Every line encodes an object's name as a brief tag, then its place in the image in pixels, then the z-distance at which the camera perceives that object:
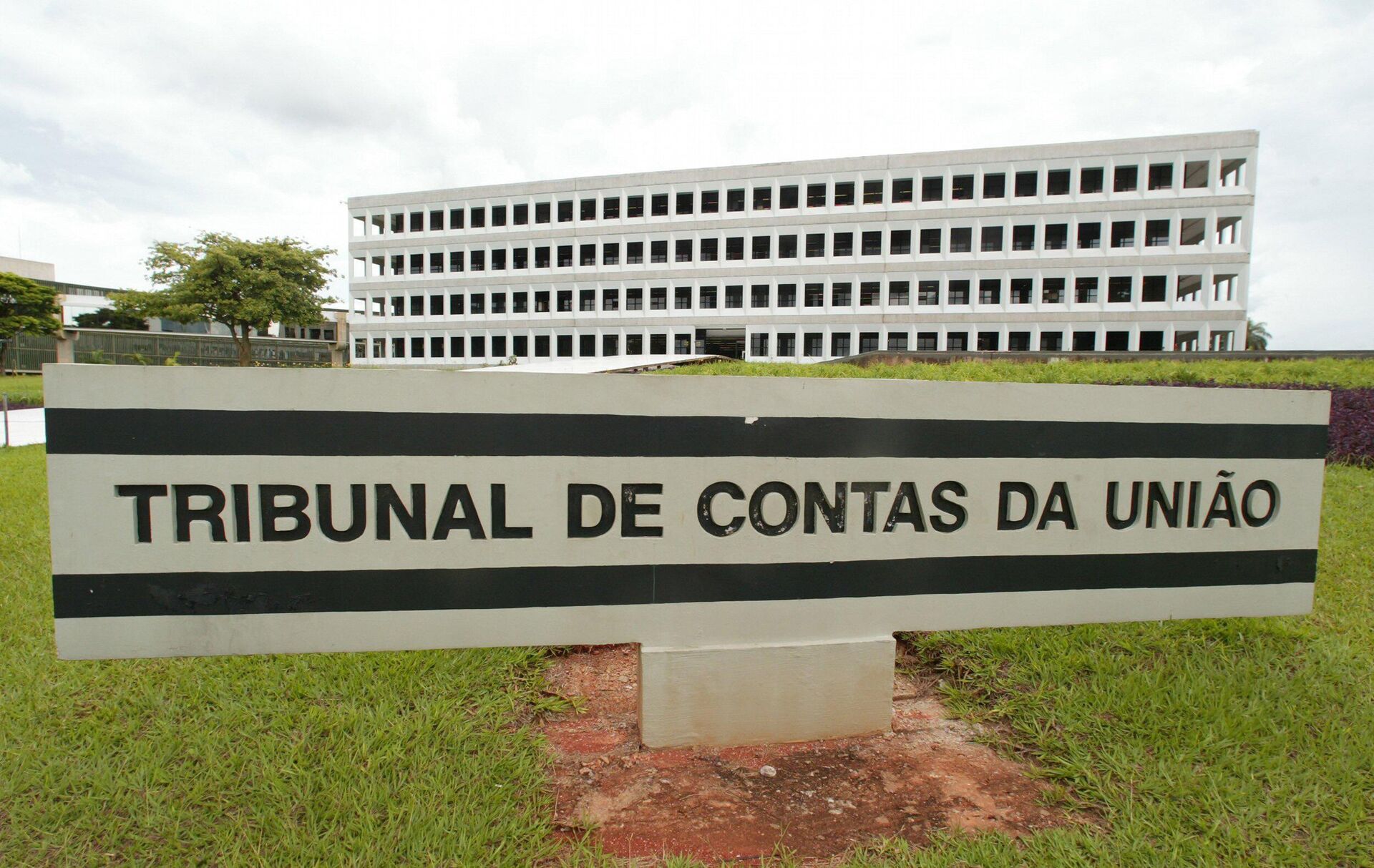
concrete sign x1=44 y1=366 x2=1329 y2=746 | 1.82
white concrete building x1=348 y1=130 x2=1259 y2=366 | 34.66
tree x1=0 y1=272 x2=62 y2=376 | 38.88
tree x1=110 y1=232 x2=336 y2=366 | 35.50
